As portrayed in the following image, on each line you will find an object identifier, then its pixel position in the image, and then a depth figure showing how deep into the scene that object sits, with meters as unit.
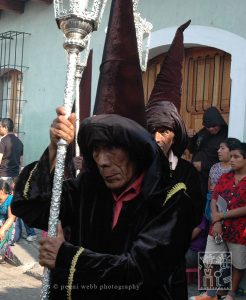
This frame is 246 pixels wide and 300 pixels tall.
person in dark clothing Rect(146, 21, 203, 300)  2.18
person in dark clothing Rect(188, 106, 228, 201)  3.79
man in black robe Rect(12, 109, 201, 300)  1.32
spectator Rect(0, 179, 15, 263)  4.44
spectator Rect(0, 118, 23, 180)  5.55
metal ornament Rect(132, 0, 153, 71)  2.92
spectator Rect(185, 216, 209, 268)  3.77
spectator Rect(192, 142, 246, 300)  3.33
